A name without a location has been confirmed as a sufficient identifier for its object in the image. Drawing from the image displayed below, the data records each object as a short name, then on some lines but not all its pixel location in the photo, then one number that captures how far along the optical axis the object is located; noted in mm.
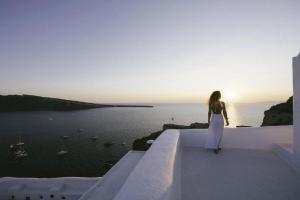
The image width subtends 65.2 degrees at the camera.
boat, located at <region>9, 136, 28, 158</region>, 46103
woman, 5672
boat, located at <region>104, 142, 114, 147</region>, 58669
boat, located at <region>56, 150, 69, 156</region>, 47859
